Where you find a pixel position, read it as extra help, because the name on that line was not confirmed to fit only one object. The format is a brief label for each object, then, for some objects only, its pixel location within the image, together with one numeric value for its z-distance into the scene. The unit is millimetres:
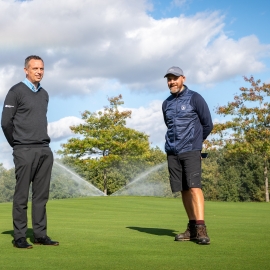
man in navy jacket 7703
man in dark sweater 6982
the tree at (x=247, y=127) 39719
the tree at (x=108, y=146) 47719
